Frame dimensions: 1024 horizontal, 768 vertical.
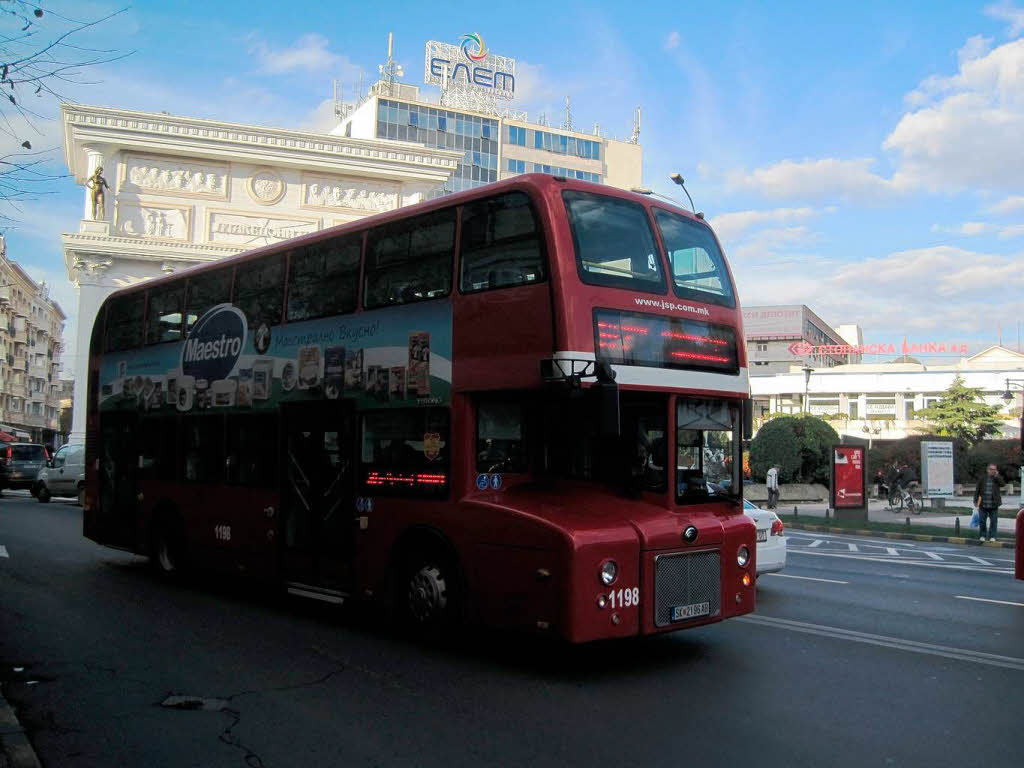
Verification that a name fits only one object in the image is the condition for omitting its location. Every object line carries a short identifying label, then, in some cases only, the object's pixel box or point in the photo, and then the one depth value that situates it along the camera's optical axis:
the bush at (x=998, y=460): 48.34
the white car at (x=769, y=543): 12.15
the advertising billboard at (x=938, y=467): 29.83
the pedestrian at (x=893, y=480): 35.12
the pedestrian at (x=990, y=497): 20.92
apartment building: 88.06
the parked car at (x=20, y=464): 33.72
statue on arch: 50.00
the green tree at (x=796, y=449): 41.31
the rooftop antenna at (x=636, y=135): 100.31
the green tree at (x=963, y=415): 65.38
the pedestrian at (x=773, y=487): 34.47
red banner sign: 27.52
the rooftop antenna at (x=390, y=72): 85.88
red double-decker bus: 7.33
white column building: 51.88
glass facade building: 82.06
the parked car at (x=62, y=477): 29.33
